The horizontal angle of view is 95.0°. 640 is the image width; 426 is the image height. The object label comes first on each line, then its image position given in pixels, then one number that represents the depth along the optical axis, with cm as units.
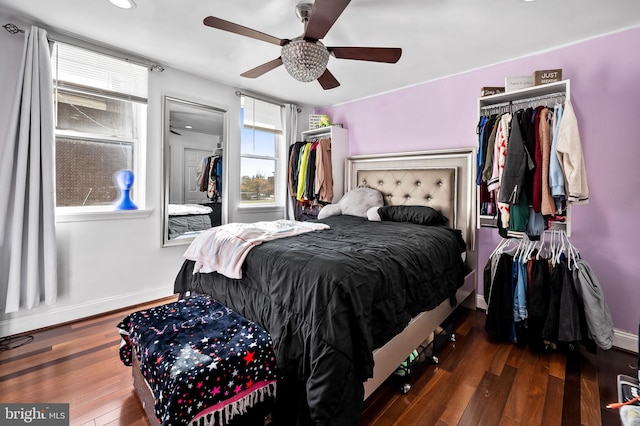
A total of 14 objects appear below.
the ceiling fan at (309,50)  166
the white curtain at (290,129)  403
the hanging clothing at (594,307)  188
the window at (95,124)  240
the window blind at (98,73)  235
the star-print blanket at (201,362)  108
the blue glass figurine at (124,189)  272
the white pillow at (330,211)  333
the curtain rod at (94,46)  213
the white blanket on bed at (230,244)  166
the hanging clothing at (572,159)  184
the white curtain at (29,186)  209
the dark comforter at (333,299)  117
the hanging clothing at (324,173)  362
